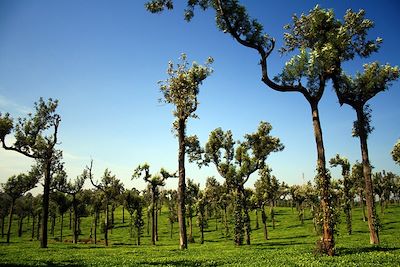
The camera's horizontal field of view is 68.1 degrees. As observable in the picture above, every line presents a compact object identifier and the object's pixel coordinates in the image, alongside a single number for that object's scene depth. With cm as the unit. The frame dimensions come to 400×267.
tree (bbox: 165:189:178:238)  7862
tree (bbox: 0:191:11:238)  9421
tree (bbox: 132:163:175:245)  5353
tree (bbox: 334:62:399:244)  2695
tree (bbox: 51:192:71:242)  6912
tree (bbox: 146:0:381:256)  2134
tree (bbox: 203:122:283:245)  4397
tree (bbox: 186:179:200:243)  6412
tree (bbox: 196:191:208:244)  6066
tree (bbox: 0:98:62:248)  3491
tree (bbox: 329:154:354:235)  5612
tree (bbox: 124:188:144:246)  6000
